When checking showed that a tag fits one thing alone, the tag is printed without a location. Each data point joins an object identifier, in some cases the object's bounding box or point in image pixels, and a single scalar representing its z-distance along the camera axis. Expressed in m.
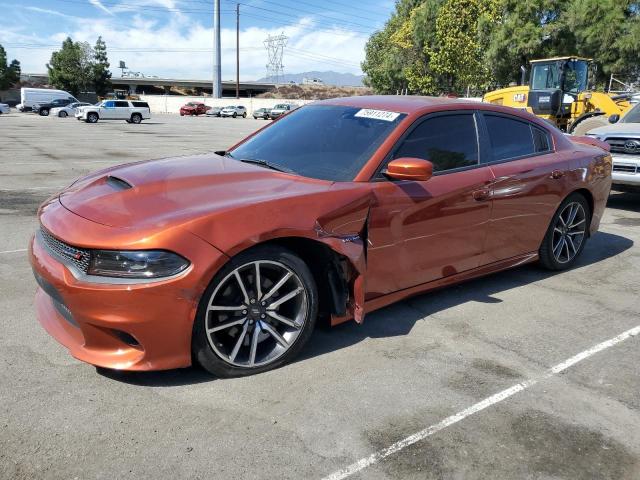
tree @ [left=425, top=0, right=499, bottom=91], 44.72
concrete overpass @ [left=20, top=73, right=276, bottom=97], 115.06
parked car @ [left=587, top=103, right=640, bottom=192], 8.12
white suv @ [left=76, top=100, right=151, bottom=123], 38.62
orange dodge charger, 2.82
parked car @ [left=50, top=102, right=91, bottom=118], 45.28
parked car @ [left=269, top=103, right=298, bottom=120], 56.30
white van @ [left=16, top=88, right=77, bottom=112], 51.79
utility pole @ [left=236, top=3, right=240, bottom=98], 76.94
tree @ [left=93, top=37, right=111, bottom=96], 81.94
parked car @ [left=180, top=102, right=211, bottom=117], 61.84
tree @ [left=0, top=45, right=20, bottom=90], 80.00
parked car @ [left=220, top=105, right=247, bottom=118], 60.59
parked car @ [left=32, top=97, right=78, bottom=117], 48.56
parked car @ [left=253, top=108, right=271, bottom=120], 58.12
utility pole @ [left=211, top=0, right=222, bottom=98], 78.81
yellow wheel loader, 13.26
